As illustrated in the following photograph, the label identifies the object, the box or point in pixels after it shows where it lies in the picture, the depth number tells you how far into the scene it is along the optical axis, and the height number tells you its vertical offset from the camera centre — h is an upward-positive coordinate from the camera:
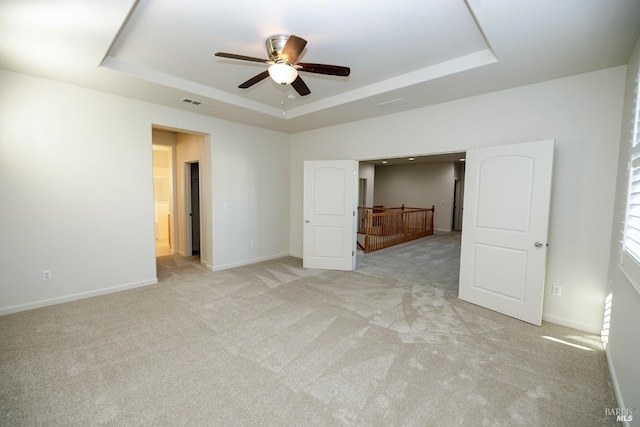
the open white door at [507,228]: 2.91 -0.35
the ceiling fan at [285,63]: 2.23 +1.15
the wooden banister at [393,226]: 6.81 -0.90
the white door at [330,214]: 4.91 -0.35
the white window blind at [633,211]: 1.88 -0.08
